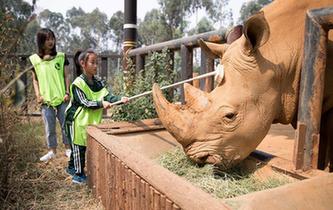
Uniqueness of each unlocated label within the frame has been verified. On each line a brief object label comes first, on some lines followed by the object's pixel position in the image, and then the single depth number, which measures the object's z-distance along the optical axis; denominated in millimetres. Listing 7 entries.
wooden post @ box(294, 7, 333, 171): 2094
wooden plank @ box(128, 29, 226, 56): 4012
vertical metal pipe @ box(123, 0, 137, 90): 6387
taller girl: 4980
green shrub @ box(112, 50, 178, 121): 4586
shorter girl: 4047
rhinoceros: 2404
